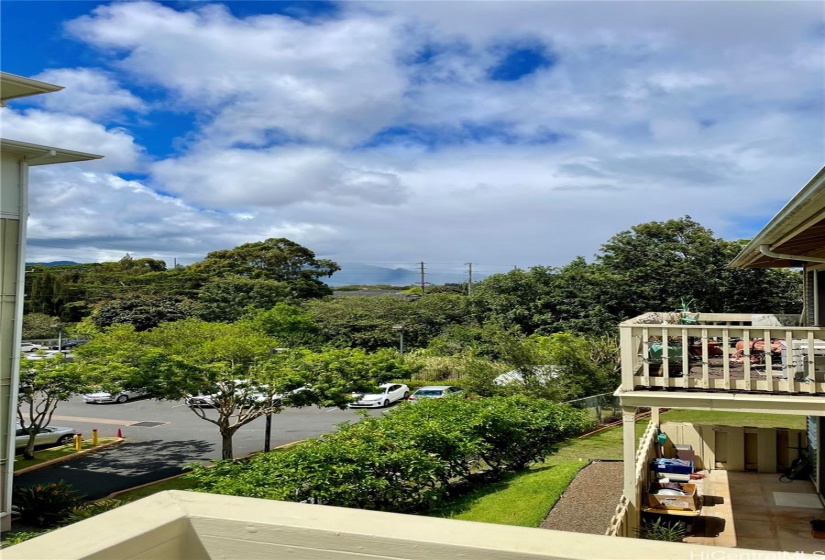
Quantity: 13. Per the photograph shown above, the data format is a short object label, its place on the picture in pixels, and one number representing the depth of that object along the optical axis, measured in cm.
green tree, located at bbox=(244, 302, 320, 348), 3284
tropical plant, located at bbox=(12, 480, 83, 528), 1230
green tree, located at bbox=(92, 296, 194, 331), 4211
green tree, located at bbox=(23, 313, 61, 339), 4412
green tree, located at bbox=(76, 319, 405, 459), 1504
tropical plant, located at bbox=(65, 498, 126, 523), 1046
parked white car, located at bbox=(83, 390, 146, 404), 2789
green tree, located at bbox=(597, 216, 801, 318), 3117
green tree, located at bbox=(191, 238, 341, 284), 5412
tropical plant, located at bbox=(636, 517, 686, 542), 789
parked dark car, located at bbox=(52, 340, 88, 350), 4566
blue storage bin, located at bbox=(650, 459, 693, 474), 987
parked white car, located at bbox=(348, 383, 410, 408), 2608
